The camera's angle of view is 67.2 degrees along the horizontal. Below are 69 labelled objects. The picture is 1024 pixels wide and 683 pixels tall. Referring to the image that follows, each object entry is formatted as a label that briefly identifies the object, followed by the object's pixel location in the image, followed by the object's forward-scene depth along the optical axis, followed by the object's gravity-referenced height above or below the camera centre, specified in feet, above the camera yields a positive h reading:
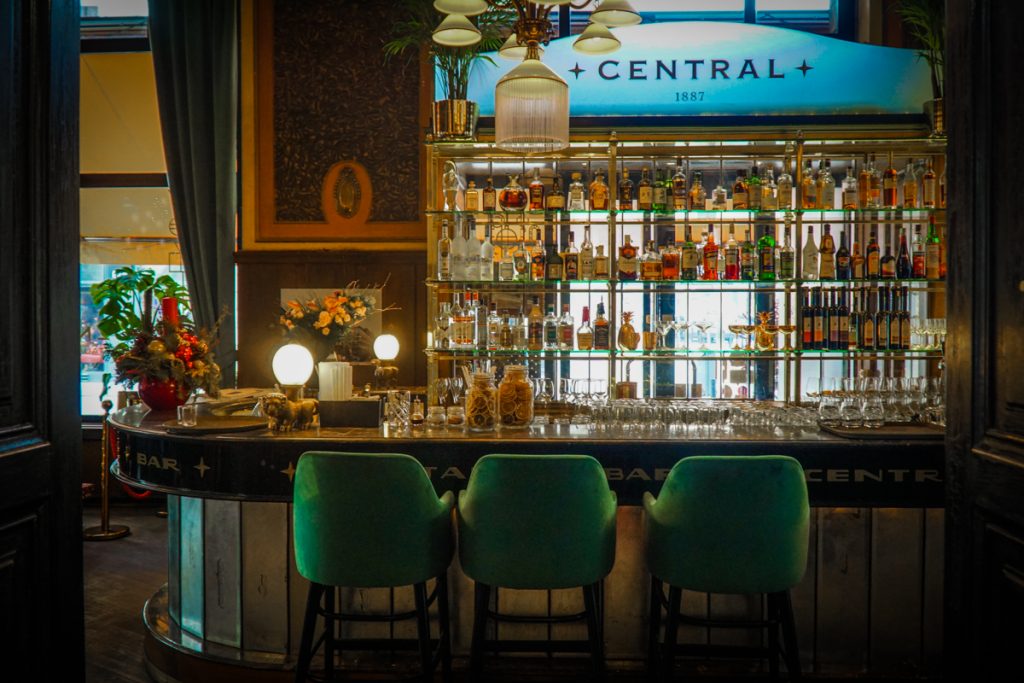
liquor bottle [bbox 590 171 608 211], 14.40 +2.45
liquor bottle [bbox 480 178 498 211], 14.62 +2.44
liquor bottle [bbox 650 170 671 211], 14.47 +2.47
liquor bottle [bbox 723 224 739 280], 14.10 +1.21
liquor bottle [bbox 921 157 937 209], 14.56 +2.64
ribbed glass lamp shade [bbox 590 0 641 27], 9.58 +3.91
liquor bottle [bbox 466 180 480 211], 14.67 +2.45
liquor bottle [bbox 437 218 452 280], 14.51 +1.36
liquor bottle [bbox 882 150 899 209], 14.32 +2.58
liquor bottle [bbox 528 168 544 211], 14.34 +2.43
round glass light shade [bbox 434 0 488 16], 9.36 +3.90
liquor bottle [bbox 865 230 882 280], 14.39 +1.24
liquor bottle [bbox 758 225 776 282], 14.12 +1.19
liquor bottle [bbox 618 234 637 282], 14.26 +1.20
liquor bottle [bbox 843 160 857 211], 14.24 +2.52
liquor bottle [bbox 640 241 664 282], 14.14 +1.07
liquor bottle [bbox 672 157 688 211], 14.32 +2.47
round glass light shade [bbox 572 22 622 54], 9.91 +3.75
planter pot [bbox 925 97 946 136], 14.52 +4.00
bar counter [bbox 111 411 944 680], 9.52 -2.70
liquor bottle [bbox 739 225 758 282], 14.23 +1.23
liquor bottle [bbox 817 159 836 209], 14.15 +2.51
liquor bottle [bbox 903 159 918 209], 14.44 +2.61
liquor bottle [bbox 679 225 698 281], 14.08 +1.21
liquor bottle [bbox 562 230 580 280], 14.37 +1.15
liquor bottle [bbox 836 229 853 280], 14.33 +1.18
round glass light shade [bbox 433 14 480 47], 10.50 +4.03
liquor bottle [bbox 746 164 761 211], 14.32 +2.49
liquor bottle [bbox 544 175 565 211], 14.21 +2.33
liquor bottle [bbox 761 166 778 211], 14.25 +2.47
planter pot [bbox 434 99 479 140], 14.25 +3.84
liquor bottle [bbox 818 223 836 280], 14.37 +1.28
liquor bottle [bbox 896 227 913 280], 14.73 +1.23
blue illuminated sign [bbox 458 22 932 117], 15.69 +5.16
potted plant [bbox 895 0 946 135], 14.58 +5.60
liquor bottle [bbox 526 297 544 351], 14.34 -0.12
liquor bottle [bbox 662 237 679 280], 14.15 +1.12
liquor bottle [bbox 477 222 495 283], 14.32 +1.19
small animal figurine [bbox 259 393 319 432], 10.08 -1.14
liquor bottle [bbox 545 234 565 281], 14.32 +1.11
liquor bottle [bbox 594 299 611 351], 14.33 -0.11
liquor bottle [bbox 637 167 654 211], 14.39 +2.45
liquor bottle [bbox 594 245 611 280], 14.46 +1.10
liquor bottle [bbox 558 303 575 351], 14.39 -0.10
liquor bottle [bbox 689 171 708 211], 14.28 +2.43
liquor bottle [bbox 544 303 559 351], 14.40 -0.16
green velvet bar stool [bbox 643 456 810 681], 7.57 -1.96
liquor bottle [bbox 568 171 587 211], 14.61 +2.48
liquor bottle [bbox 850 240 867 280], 14.49 +1.14
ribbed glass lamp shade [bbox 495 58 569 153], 9.59 +2.80
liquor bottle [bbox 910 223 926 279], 14.58 +1.32
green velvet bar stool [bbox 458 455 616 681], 7.54 -1.93
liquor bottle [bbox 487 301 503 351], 14.33 -0.12
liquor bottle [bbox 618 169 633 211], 14.35 +2.46
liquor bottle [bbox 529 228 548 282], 14.37 +1.11
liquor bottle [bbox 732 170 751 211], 14.26 +2.47
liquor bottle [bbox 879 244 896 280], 14.43 +1.13
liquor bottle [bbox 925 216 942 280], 14.56 +1.26
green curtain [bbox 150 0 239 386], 17.81 +4.58
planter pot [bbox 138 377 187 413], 11.95 -1.07
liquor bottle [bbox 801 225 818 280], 14.43 +1.28
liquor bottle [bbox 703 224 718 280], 14.08 +1.23
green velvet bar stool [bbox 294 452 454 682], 7.60 -1.94
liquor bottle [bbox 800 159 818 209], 14.17 +2.45
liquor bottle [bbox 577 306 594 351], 14.34 -0.19
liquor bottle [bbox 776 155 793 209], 14.16 +2.52
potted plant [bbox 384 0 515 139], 14.30 +5.17
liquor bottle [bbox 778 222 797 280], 14.12 +1.18
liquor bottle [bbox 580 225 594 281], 14.35 +1.17
